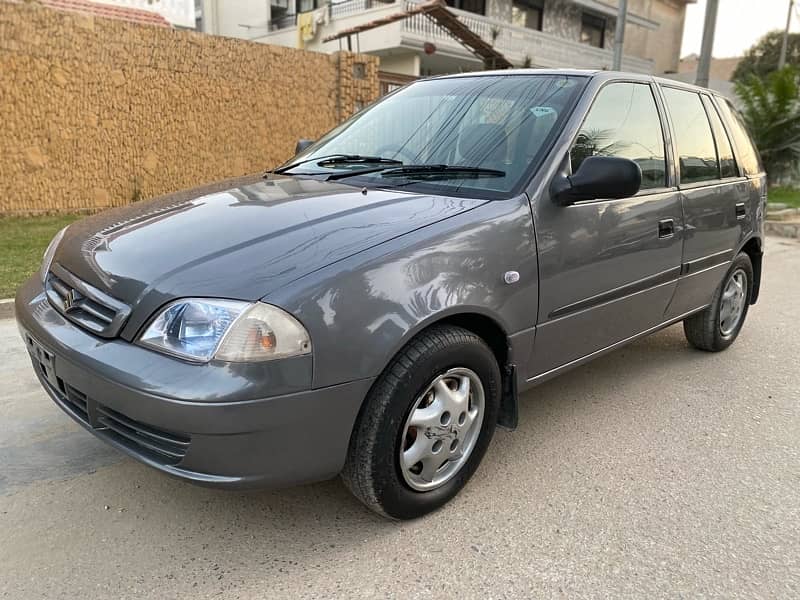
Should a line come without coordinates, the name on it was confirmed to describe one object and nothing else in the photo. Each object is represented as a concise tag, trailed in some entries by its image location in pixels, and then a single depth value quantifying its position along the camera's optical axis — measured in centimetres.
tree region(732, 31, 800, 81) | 4216
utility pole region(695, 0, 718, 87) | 1031
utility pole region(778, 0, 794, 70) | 2917
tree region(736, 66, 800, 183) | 1200
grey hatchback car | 197
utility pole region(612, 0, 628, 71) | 1259
